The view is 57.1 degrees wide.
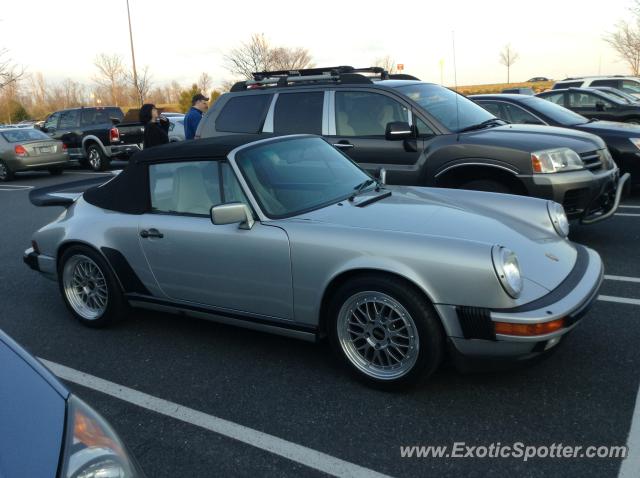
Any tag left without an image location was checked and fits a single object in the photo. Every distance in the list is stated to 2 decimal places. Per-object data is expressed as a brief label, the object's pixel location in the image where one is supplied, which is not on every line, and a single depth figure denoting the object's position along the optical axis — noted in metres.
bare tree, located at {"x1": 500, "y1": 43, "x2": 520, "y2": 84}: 59.84
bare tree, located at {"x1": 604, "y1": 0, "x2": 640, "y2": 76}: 29.71
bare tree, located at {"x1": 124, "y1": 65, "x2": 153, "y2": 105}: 42.34
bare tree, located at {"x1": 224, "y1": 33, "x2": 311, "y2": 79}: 35.69
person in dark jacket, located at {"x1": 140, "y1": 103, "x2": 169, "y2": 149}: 8.73
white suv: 16.23
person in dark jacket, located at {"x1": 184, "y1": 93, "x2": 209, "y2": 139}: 8.80
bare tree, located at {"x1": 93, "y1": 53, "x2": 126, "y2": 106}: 44.66
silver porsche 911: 3.11
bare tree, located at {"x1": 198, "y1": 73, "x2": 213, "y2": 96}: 56.38
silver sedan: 16.61
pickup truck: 16.83
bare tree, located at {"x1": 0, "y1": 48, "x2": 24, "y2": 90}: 28.36
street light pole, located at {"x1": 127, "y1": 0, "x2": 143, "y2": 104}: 31.22
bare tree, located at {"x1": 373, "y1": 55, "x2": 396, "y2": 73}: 36.33
